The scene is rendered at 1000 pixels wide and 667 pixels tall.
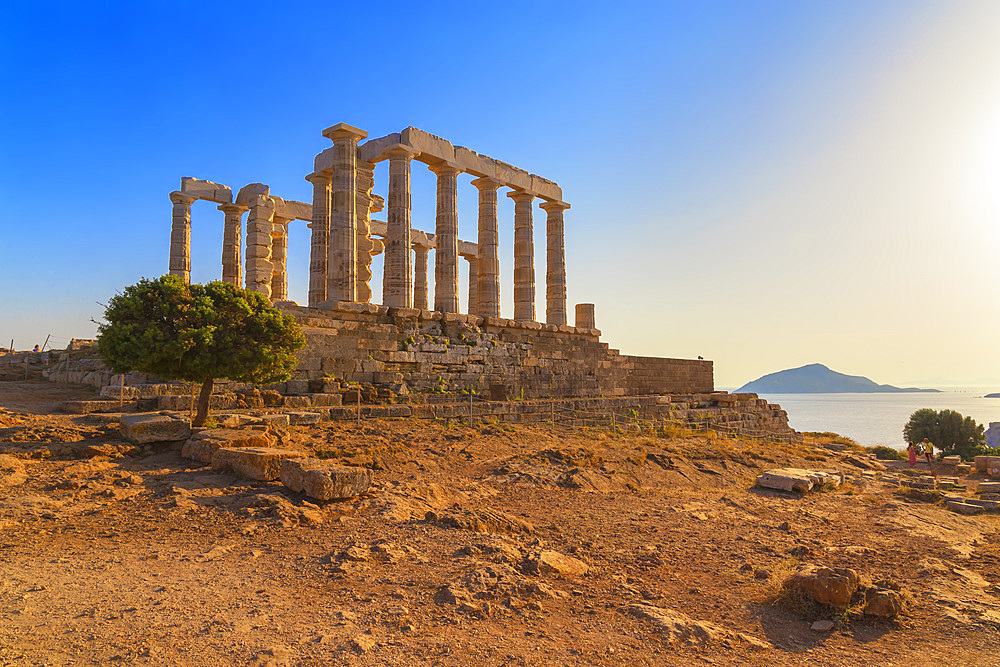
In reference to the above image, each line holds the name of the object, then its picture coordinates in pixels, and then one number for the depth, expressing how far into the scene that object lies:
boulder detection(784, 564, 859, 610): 5.73
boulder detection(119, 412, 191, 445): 9.43
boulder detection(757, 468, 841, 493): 12.12
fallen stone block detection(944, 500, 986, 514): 11.89
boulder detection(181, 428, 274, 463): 9.02
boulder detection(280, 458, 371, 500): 7.62
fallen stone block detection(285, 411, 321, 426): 12.33
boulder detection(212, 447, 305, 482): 8.29
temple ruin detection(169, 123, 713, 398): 17.88
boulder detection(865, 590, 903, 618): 5.61
